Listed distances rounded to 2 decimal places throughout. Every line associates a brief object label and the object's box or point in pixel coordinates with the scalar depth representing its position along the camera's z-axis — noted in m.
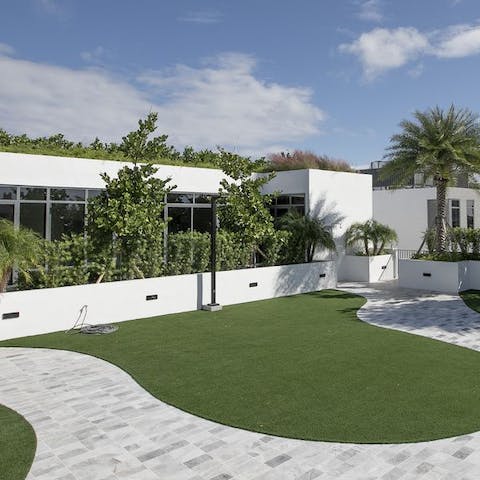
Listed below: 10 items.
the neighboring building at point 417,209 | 24.20
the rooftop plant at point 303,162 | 19.48
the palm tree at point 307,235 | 16.00
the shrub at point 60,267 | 10.29
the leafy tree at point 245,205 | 14.49
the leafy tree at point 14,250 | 8.93
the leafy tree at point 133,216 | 11.43
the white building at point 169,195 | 13.40
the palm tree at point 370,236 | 18.20
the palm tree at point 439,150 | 15.27
